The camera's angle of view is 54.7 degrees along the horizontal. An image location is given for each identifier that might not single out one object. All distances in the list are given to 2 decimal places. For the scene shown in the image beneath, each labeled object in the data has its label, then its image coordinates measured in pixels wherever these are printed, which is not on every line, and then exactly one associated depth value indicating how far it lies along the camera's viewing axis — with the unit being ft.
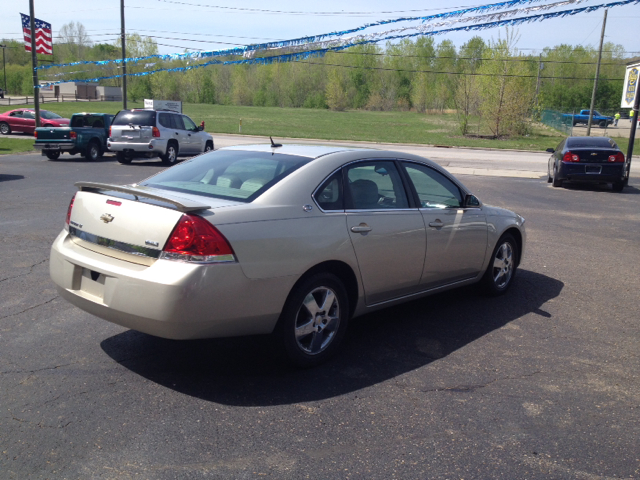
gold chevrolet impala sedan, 12.71
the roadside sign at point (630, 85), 63.62
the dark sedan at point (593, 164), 54.80
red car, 115.55
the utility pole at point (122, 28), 107.24
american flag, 90.94
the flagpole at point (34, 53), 89.50
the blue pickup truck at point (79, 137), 69.56
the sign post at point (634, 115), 63.16
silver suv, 68.28
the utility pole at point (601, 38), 137.31
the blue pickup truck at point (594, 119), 207.86
